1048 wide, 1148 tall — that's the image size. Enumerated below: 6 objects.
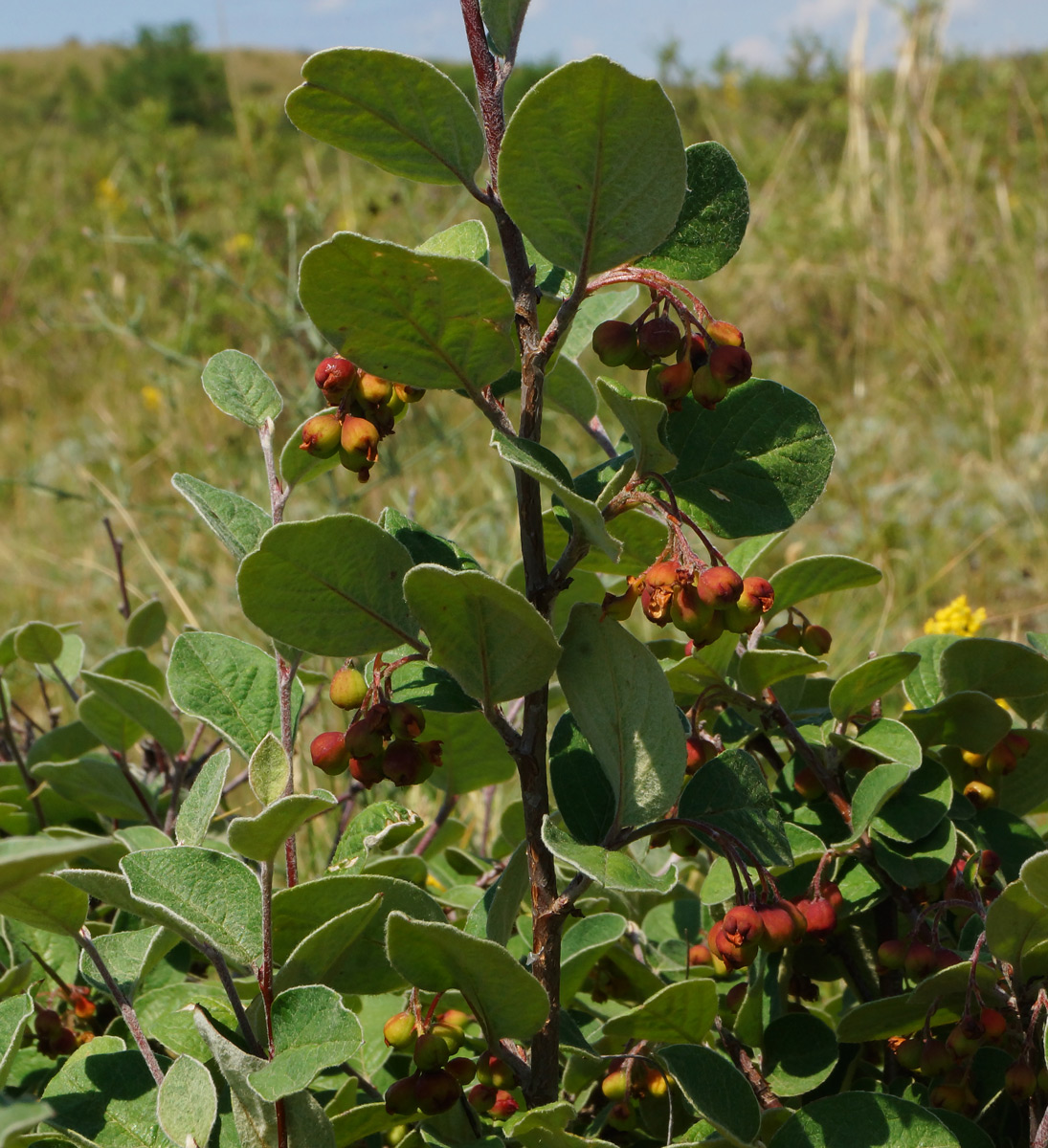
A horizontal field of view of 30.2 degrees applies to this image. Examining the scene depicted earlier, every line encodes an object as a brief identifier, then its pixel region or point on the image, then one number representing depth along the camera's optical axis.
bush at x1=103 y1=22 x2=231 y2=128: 14.66
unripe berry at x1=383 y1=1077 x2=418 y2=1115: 0.38
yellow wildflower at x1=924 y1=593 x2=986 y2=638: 0.74
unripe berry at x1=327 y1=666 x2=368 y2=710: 0.38
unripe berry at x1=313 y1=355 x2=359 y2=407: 0.36
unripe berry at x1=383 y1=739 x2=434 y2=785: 0.37
